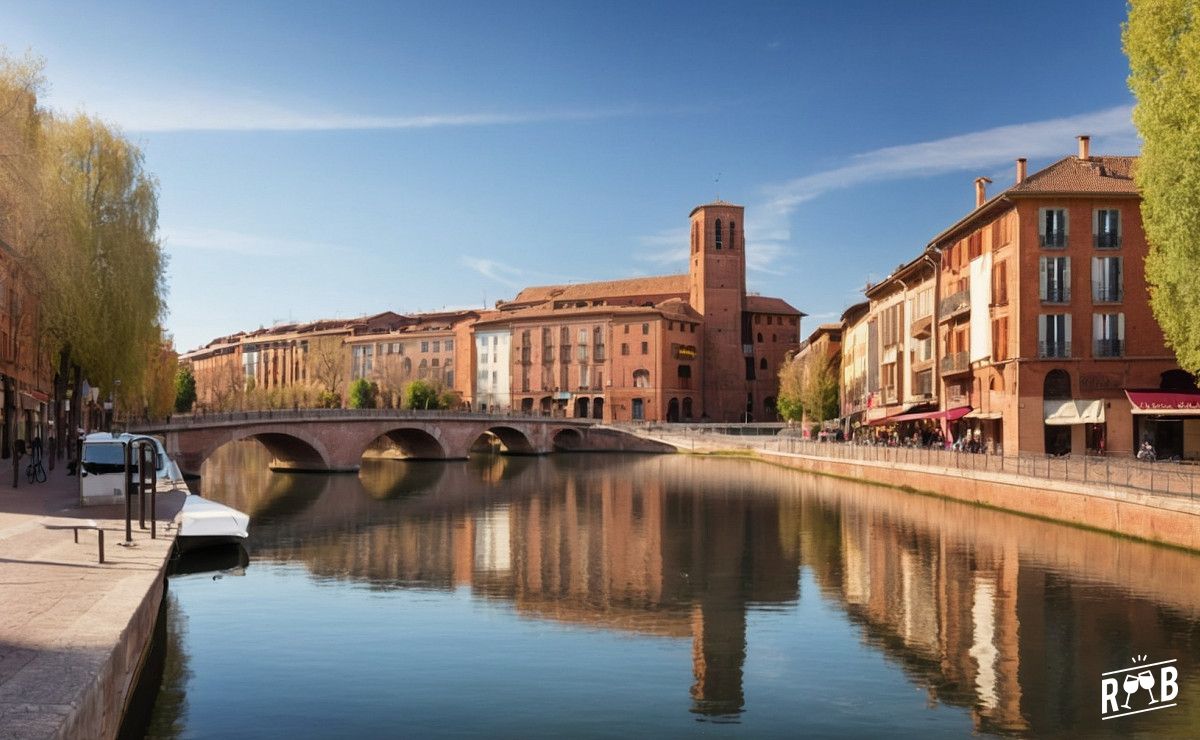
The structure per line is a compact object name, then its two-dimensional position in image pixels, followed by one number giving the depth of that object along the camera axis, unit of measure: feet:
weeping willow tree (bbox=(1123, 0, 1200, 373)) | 90.07
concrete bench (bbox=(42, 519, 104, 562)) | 57.93
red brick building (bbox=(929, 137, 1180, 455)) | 145.18
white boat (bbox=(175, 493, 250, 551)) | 89.35
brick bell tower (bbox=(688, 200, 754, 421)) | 413.39
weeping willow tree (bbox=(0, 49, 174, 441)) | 128.88
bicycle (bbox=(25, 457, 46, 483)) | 110.73
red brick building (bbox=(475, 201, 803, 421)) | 392.27
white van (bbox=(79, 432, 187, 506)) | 90.94
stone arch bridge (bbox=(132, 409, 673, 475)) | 192.24
